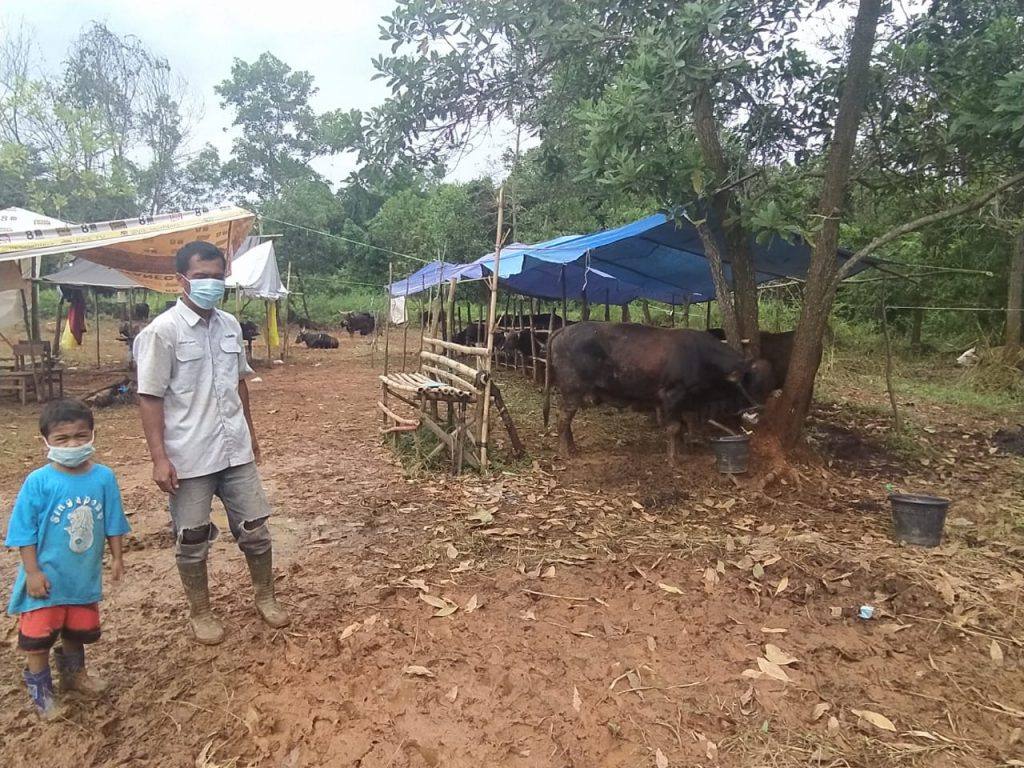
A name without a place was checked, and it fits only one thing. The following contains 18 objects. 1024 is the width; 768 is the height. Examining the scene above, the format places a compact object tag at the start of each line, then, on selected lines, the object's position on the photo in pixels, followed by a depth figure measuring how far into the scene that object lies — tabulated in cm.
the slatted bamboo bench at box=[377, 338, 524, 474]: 618
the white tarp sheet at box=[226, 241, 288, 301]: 1384
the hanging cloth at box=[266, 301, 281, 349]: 1609
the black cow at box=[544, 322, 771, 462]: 704
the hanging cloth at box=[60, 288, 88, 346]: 1362
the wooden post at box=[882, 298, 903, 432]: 768
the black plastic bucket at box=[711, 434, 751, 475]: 598
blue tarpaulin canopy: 756
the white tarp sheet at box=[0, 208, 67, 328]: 941
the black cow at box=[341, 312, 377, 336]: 2380
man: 292
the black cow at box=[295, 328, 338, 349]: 1994
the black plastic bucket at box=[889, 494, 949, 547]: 442
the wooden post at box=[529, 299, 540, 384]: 1267
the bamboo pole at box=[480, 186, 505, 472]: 616
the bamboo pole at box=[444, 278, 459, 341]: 782
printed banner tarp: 811
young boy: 252
